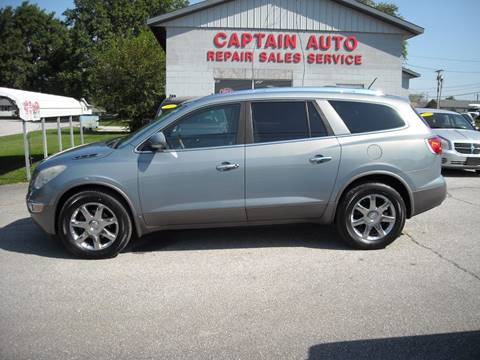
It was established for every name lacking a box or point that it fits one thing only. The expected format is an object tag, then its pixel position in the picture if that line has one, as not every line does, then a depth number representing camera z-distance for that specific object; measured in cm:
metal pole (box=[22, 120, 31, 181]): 993
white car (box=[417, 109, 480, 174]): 1039
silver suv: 478
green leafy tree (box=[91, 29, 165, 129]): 2470
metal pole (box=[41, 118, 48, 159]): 1115
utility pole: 6257
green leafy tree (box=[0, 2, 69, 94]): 6184
